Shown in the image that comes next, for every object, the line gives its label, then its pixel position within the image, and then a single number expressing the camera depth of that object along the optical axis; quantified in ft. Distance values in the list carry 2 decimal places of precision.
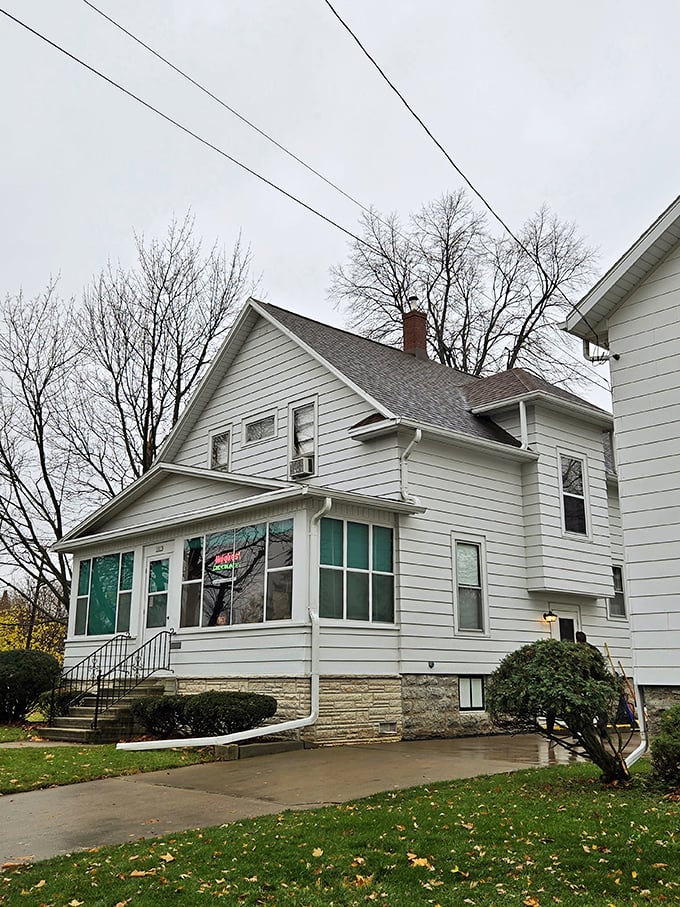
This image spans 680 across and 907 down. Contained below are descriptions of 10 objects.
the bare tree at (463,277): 104.99
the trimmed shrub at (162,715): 44.37
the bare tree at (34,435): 80.53
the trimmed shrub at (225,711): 41.96
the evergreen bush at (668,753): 26.40
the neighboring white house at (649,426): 32.89
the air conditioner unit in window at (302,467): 56.29
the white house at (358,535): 47.11
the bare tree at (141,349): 83.97
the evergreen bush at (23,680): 56.70
